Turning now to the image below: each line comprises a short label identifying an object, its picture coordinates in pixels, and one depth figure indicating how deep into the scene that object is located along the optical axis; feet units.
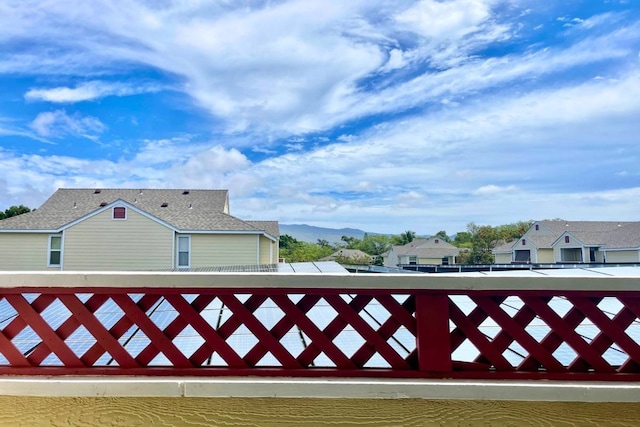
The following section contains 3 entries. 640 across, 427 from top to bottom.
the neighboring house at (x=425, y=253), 144.66
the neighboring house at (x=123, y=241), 48.49
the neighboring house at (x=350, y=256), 142.31
